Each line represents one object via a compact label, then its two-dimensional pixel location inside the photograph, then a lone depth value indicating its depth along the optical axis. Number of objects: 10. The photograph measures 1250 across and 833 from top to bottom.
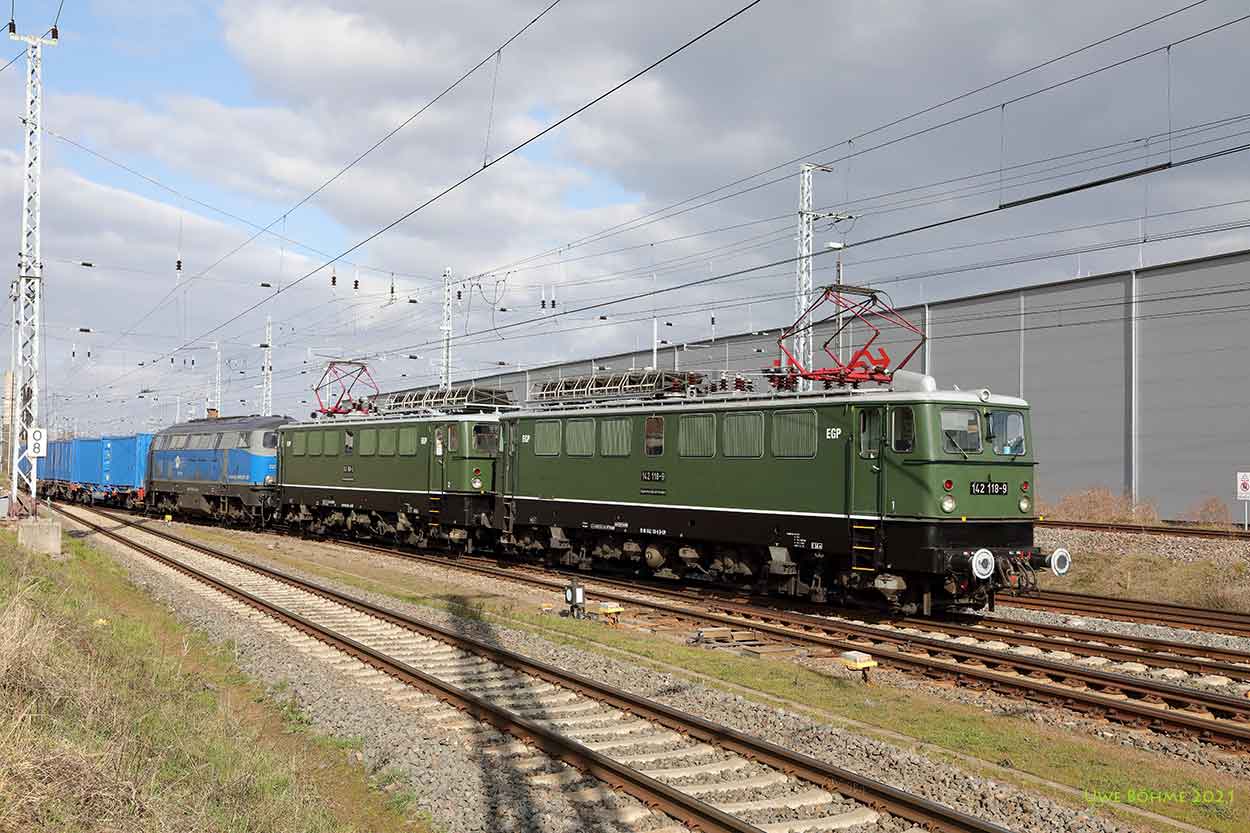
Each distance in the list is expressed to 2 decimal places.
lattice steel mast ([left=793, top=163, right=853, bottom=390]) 26.08
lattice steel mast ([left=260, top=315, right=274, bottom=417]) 46.22
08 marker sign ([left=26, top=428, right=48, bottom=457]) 25.61
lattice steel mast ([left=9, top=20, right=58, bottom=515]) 24.91
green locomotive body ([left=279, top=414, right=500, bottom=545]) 25.14
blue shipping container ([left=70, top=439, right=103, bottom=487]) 52.50
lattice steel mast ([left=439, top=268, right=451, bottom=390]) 37.56
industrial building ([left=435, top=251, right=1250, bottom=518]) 32.50
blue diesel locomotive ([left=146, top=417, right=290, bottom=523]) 35.25
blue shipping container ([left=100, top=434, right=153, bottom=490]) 45.50
